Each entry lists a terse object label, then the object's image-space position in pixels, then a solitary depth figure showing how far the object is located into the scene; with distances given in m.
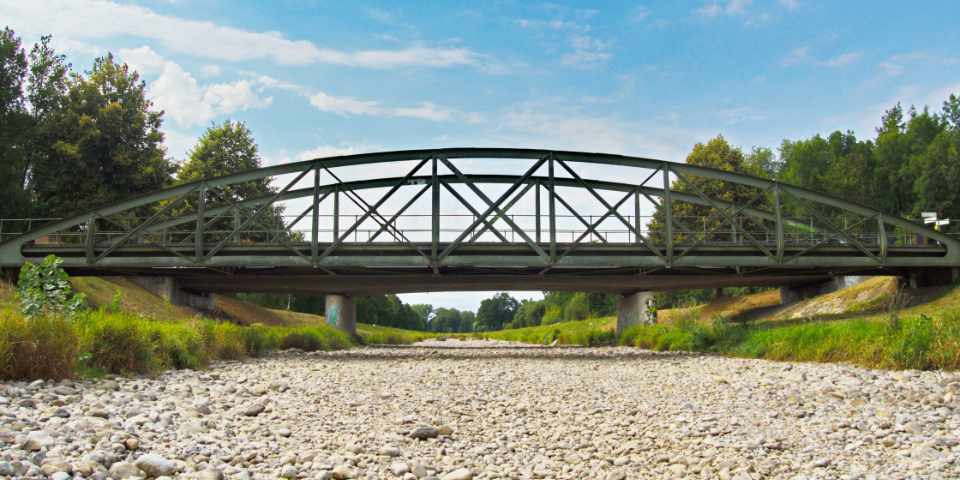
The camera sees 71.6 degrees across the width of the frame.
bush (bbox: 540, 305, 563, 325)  116.94
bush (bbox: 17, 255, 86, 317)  14.57
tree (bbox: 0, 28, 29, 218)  50.50
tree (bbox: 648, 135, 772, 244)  63.59
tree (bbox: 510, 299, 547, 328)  156.00
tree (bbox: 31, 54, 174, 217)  53.47
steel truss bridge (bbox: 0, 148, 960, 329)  30.61
